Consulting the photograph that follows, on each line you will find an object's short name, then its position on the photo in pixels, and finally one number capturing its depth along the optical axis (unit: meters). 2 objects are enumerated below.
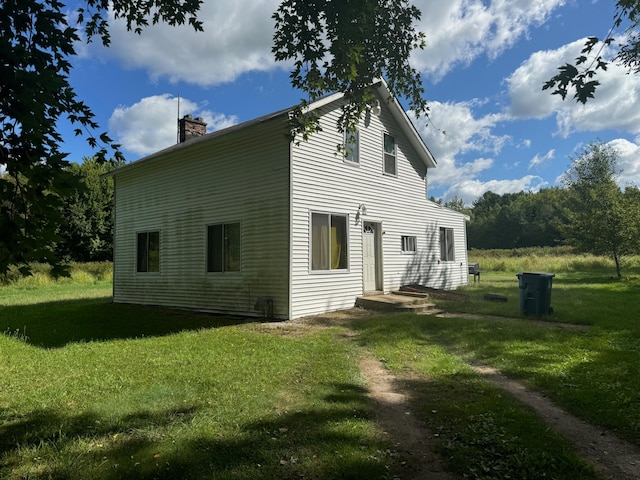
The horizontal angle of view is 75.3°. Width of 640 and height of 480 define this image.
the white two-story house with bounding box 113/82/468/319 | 11.16
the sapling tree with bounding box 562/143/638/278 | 21.16
